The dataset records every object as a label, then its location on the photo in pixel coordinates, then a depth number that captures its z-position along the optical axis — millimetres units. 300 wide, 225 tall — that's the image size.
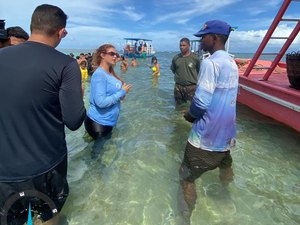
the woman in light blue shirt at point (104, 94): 2896
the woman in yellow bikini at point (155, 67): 13522
